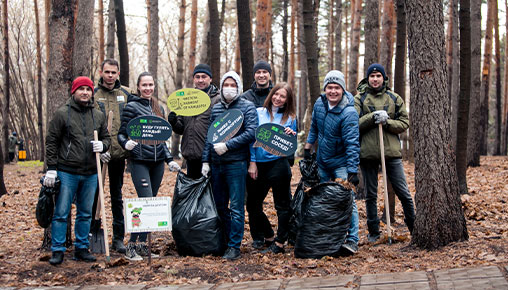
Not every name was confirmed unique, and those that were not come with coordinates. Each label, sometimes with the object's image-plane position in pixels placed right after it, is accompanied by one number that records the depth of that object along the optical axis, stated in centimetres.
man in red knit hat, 568
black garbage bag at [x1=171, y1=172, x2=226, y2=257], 596
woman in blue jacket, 609
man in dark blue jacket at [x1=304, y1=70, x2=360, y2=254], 579
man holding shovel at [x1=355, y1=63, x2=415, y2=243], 638
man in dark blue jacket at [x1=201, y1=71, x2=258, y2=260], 595
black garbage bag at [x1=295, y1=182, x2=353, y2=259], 564
